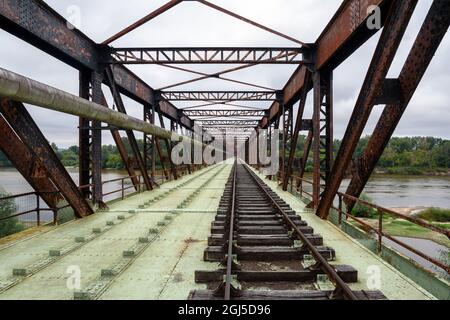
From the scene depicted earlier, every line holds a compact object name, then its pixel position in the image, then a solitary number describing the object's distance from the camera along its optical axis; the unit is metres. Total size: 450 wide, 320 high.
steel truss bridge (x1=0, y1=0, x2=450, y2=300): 5.68
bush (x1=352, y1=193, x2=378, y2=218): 27.45
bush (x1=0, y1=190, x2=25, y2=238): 22.38
